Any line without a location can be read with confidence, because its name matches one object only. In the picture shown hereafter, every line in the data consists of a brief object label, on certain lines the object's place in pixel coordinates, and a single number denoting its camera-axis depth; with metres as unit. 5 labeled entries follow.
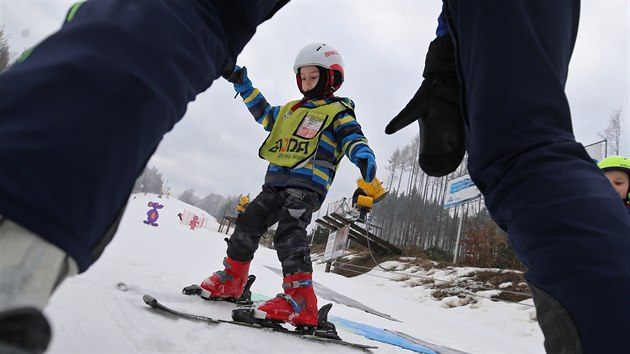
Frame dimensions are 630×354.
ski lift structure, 14.24
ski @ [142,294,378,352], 1.41
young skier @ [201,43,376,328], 2.02
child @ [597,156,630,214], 3.42
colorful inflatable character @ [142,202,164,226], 8.62
